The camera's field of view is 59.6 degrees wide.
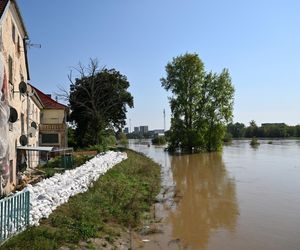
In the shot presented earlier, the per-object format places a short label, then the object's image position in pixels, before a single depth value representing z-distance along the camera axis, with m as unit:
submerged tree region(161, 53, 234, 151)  35.77
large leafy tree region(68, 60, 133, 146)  30.54
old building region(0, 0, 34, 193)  8.88
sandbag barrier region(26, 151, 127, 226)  6.94
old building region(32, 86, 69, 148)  27.10
